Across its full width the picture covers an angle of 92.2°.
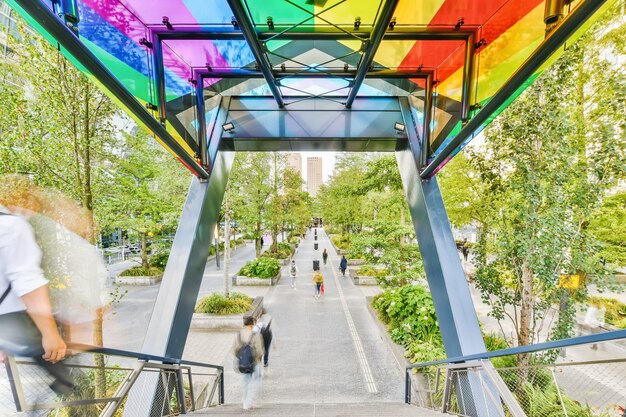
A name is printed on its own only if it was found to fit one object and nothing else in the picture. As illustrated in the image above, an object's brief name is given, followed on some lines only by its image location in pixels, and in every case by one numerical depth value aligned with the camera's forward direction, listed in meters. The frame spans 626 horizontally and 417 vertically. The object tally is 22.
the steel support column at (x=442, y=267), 5.06
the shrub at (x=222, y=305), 11.26
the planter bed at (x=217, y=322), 10.80
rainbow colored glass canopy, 2.95
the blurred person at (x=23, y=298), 1.59
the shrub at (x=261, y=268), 16.94
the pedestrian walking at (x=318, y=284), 14.10
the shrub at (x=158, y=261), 17.82
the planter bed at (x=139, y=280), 16.67
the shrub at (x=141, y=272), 17.16
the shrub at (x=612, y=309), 10.27
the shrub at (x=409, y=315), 8.69
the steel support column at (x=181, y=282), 4.25
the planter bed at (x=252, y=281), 16.52
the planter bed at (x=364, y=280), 16.78
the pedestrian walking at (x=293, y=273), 16.31
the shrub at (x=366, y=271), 17.00
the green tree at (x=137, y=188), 6.22
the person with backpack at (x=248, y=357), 5.21
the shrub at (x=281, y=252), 23.10
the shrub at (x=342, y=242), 28.61
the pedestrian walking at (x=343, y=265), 18.62
